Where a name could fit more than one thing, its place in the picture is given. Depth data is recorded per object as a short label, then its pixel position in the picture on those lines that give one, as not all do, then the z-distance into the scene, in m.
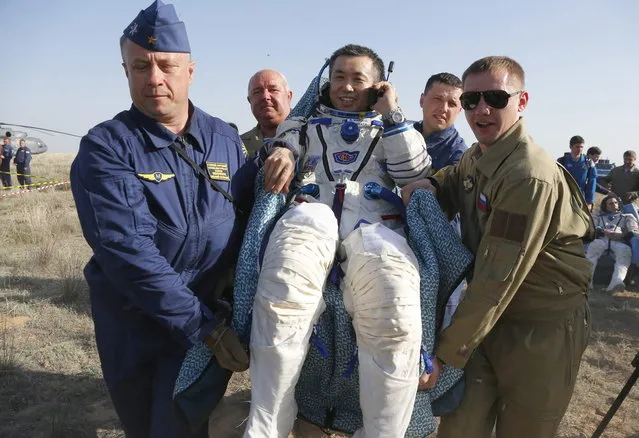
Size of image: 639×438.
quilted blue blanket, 2.26
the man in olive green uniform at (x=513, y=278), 2.16
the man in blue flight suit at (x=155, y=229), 2.07
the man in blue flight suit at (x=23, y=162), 19.19
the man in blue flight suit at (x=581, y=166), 9.59
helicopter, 33.31
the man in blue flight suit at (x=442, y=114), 3.95
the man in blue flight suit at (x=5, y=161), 19.75
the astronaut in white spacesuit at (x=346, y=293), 1.97
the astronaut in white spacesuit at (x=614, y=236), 8.16
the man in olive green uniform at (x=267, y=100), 4.25
